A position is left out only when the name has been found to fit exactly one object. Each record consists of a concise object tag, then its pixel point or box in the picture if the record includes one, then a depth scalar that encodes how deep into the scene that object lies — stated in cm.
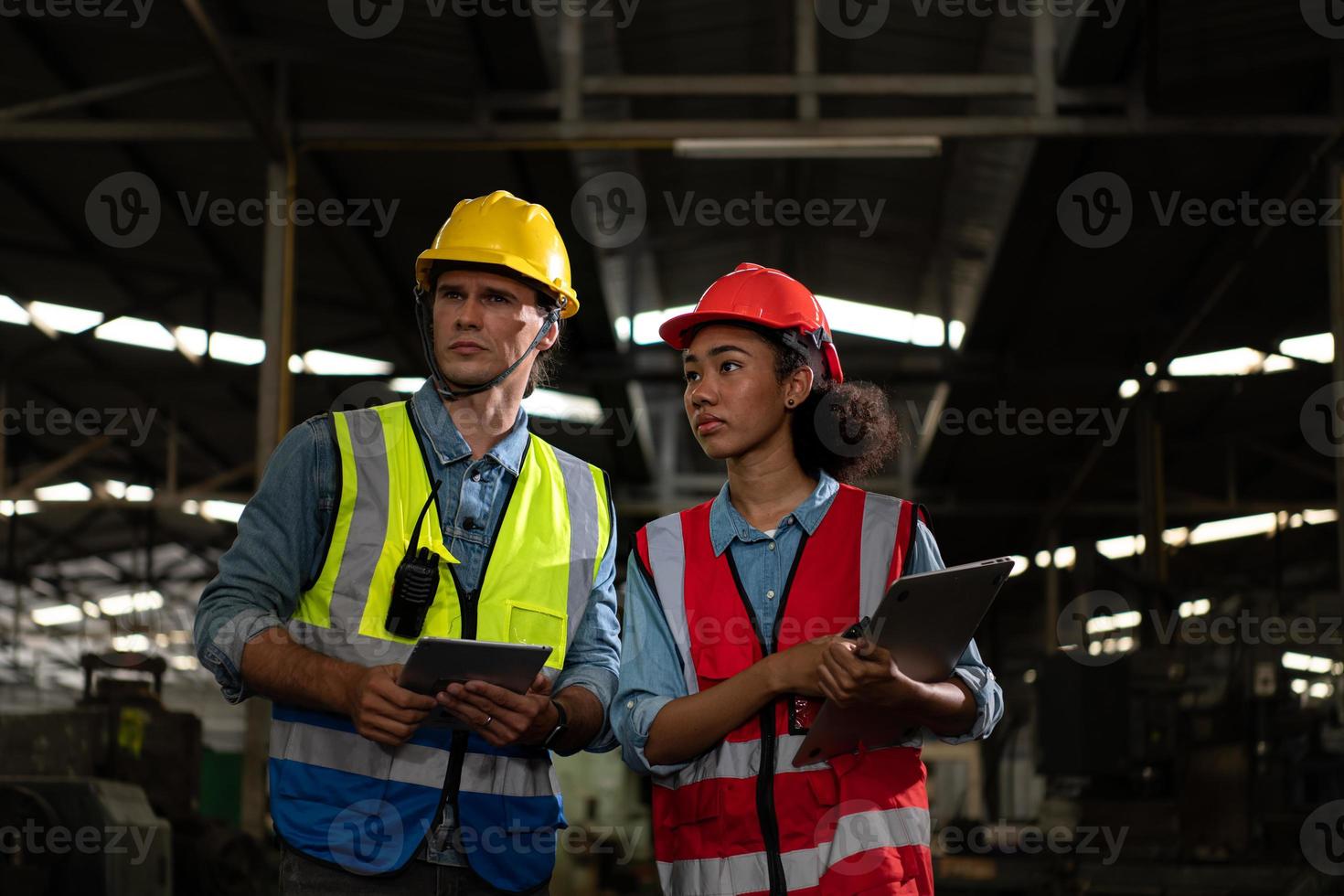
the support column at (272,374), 862
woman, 252
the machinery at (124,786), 551
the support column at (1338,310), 823
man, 258
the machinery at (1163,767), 924
